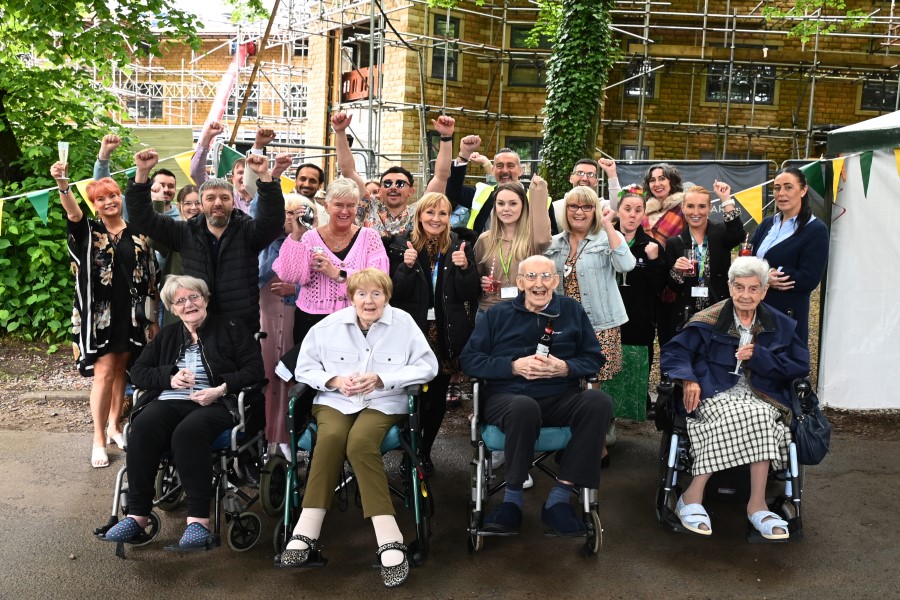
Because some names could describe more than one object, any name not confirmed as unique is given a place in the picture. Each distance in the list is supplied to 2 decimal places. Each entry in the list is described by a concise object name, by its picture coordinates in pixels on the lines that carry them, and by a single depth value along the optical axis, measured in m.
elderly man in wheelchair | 4.00
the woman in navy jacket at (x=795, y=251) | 5.12
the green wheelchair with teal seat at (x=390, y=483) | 3.86
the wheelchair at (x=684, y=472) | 4.14
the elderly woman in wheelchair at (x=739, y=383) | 4.17
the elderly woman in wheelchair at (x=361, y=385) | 3.80
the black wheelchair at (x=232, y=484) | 3.96
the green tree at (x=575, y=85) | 13.41
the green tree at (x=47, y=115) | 8.27
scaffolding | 19.67
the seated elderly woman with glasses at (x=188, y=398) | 3.90
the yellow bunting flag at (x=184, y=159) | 6.93
